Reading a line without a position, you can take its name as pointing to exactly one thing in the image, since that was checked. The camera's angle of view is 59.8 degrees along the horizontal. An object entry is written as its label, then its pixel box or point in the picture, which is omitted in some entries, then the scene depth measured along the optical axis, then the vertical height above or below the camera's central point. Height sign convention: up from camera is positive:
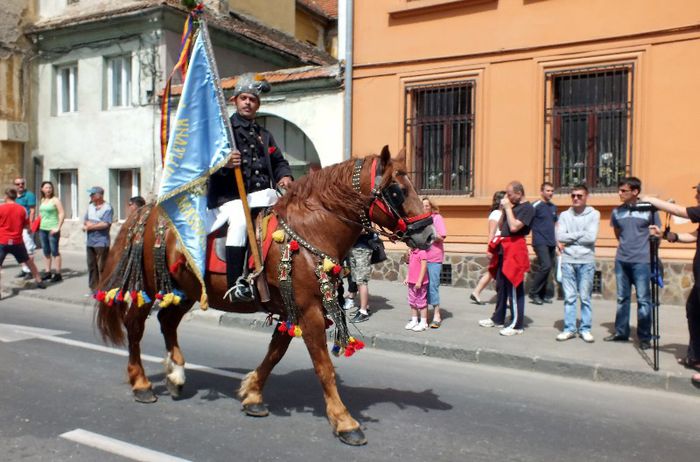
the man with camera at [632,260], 7.27 -0.50
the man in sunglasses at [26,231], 12.84 -0.34
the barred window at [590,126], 11.11 +1.72
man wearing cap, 11.50 -0.18
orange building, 10.64 +2.36
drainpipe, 13.34 +3.09
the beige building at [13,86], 18.05 +3.87
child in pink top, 8.45 -0.97
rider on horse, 4.65 +0.30
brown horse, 4.32 -0.13
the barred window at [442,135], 12.48 +1.71
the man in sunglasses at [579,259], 7.78 -0.53
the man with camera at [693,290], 5.96 -0.72
